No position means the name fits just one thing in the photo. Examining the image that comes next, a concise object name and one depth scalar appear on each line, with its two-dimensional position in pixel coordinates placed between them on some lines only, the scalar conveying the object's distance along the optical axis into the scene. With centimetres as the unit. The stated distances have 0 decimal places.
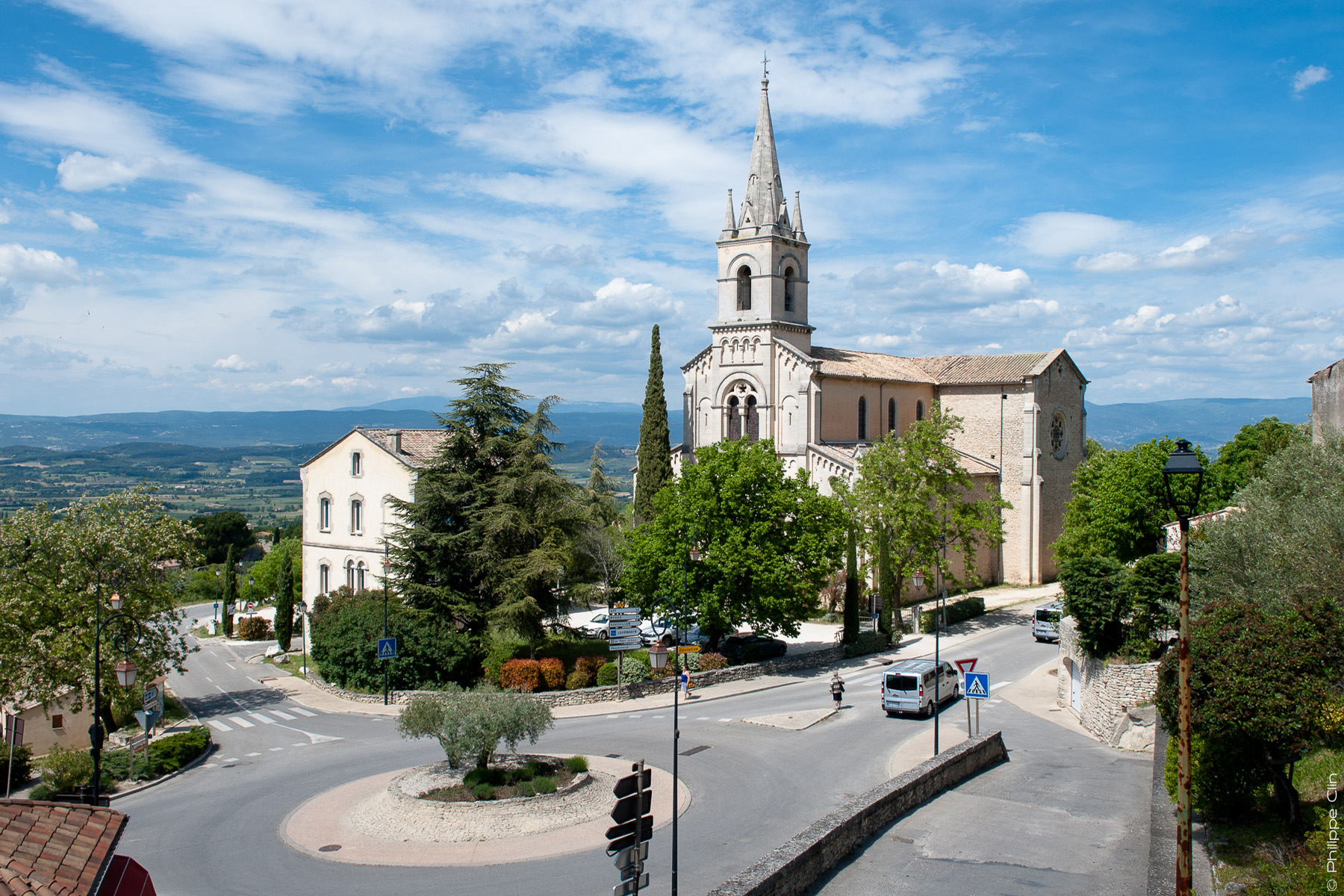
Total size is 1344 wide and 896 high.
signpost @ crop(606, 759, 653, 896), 1041
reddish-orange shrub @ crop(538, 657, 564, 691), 3022
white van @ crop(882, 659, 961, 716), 2612
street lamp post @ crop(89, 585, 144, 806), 1803
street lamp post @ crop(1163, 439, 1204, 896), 904
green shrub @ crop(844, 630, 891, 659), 3669
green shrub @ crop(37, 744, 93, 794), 2142
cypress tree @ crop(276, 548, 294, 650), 4312
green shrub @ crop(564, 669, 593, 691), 3048
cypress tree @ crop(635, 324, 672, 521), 4766
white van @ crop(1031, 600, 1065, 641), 3794
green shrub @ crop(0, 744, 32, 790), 2338
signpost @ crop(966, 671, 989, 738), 1992
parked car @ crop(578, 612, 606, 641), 4039
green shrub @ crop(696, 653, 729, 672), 3253
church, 4712
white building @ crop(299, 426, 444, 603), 4106
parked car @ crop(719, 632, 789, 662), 3503
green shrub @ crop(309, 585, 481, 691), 3055
